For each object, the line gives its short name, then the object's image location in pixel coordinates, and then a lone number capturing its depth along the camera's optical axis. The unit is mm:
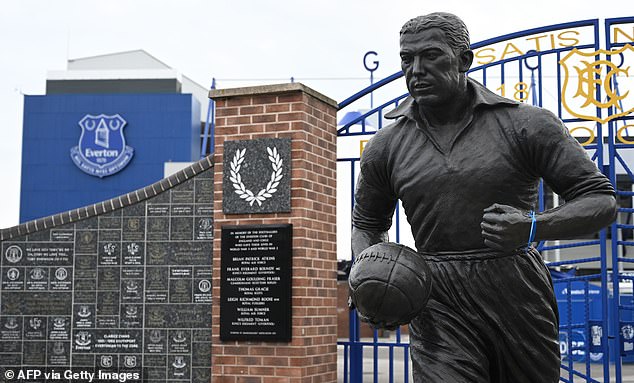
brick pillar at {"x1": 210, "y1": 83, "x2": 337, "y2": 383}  7023
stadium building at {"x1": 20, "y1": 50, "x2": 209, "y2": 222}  35719
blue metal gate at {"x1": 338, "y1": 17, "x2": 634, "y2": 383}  6988
